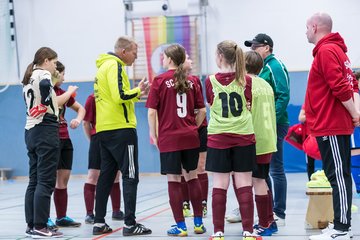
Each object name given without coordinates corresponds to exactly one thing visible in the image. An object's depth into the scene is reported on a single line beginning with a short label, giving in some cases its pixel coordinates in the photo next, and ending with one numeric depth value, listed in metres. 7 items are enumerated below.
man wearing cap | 7.36
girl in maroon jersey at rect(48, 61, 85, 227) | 8.00
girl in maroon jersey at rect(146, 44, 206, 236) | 6.75
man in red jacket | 5.86
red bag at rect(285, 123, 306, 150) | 11.48
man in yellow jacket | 7.00
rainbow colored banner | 18.43
